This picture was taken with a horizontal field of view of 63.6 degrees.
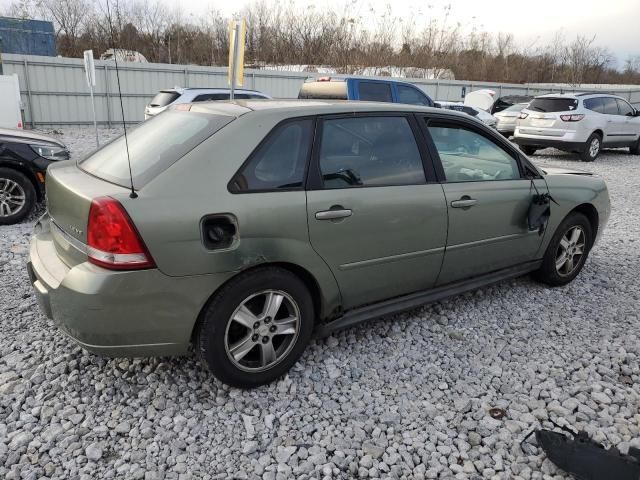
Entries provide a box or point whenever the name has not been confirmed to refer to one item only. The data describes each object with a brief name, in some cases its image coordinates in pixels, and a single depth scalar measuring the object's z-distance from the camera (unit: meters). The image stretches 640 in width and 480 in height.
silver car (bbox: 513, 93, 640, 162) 13.15
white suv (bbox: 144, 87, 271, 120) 12.67
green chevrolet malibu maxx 2.48
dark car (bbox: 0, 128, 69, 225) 5.79
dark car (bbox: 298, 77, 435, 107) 10.41
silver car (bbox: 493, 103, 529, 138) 16.89
